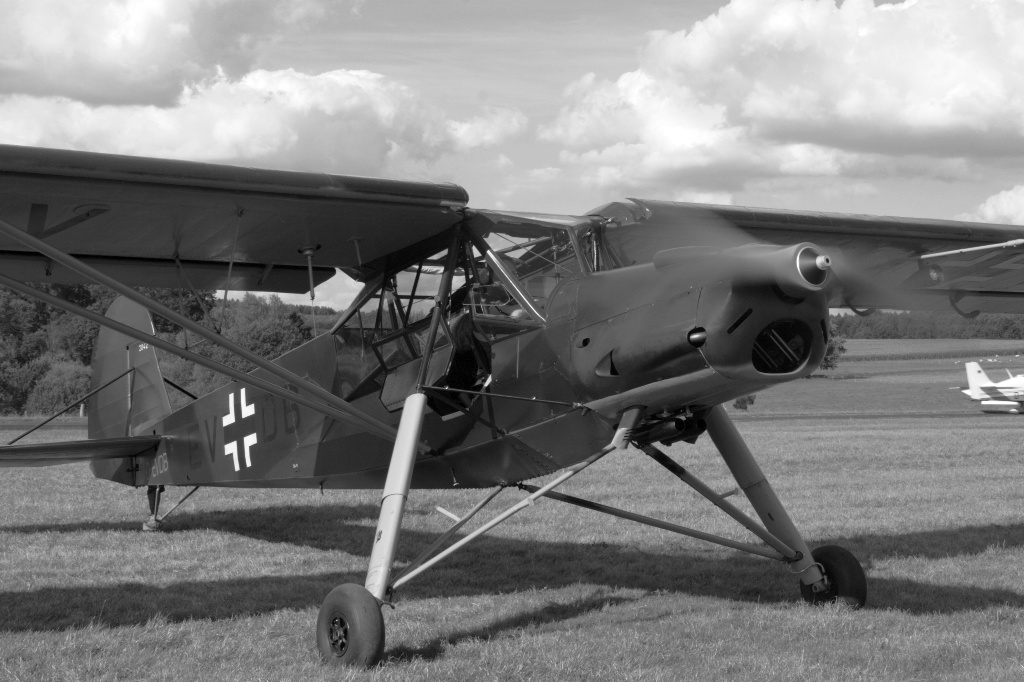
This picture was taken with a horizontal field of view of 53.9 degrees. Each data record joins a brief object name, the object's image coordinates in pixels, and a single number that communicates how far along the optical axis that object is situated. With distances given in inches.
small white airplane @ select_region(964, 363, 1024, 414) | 1827.4
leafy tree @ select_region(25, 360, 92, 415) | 1825.8
